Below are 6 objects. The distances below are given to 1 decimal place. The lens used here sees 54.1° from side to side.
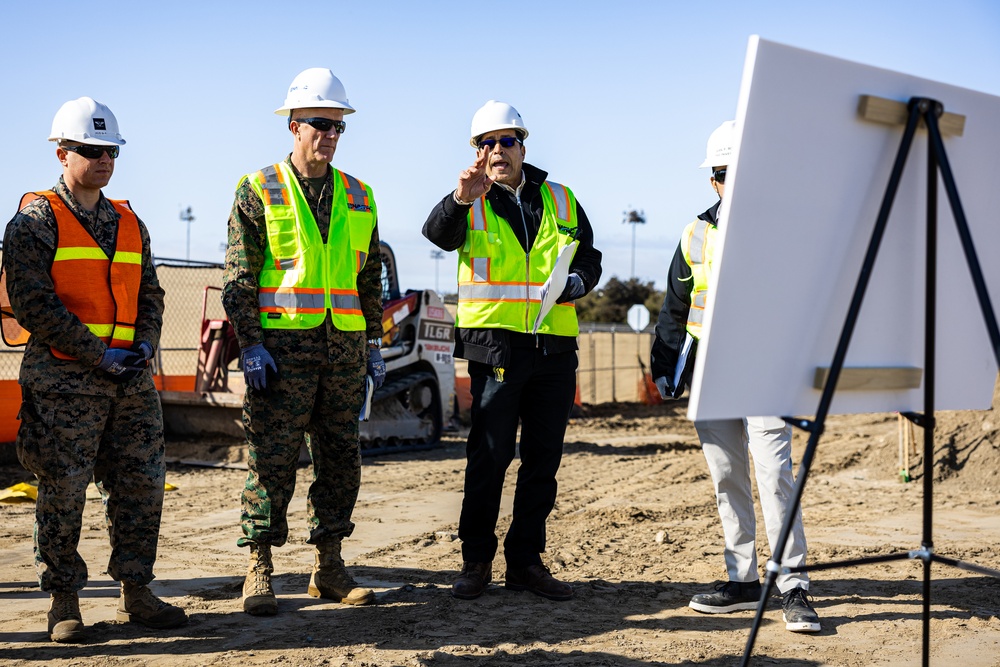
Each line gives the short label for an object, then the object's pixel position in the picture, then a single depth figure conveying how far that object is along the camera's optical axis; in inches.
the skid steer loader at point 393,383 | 455.2
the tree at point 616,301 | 2047.2
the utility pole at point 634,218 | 2824.8
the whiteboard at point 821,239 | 109.7
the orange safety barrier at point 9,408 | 413.4
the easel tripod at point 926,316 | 110.7
